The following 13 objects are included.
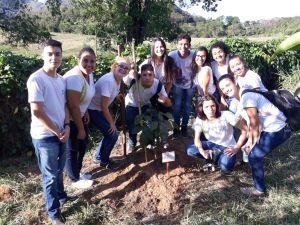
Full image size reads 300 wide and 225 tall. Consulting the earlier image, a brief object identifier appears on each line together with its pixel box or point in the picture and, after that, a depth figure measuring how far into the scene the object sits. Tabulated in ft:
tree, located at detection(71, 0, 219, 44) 39.56
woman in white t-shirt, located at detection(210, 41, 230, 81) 10.76
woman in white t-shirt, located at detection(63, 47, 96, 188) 7.85
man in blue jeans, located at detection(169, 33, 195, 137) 11.05
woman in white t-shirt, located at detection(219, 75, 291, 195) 8.20
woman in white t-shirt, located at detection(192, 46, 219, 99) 10.87
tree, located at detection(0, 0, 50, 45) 38.30
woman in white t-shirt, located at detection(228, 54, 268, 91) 9.08
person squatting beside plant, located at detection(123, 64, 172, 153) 9.83
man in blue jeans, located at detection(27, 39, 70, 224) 6.72
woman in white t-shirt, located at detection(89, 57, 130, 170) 8.90
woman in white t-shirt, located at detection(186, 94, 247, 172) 9.66
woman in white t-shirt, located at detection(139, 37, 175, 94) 10.64
